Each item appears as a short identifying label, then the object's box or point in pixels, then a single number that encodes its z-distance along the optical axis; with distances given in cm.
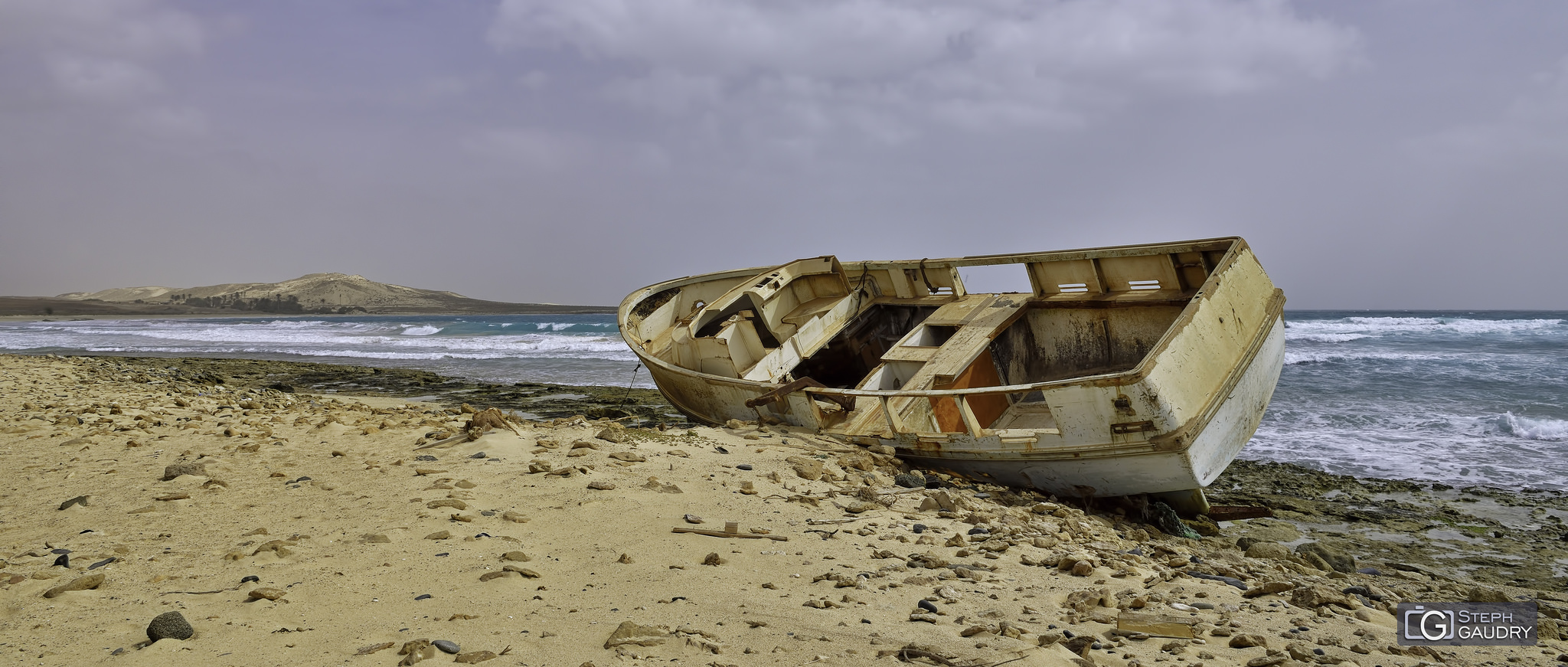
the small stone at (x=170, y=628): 301
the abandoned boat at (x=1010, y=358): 607
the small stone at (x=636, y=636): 308
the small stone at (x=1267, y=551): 579
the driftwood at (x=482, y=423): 644
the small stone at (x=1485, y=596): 479
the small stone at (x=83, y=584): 347
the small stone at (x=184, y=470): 532
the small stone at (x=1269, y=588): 412
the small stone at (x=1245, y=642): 334
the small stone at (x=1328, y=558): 575
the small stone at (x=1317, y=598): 400
